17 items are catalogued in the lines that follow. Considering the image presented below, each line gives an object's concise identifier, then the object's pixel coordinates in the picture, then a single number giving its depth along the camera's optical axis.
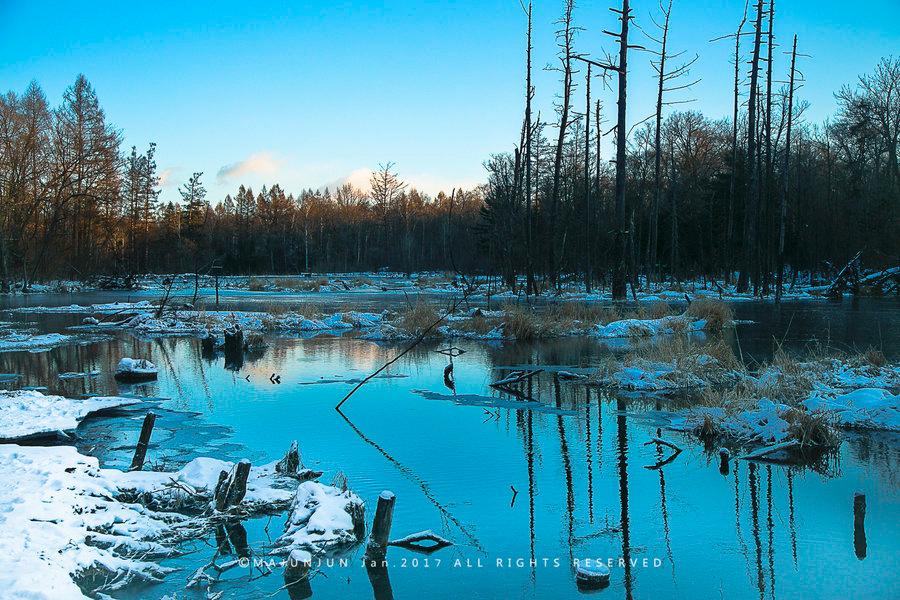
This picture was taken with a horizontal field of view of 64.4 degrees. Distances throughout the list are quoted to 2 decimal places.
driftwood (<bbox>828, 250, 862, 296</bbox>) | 31.64
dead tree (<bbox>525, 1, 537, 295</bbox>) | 29.08
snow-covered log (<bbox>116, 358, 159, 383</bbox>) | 12.43
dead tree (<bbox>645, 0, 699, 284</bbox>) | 33.10
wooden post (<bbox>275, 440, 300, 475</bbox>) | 6.75
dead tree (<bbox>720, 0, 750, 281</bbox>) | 36.09
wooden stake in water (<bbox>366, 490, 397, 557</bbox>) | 5.03
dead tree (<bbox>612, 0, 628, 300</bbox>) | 23.44
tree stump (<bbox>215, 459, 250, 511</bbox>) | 5.81
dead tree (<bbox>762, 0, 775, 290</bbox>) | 30.38
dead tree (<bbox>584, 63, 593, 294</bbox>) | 32.69
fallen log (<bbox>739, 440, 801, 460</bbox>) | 7.59
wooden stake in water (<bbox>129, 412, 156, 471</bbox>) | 6.87
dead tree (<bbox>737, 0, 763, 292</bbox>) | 30.48
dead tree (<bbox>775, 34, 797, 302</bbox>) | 27.64
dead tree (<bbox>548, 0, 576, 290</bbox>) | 29.80
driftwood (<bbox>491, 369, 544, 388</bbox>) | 11.63
